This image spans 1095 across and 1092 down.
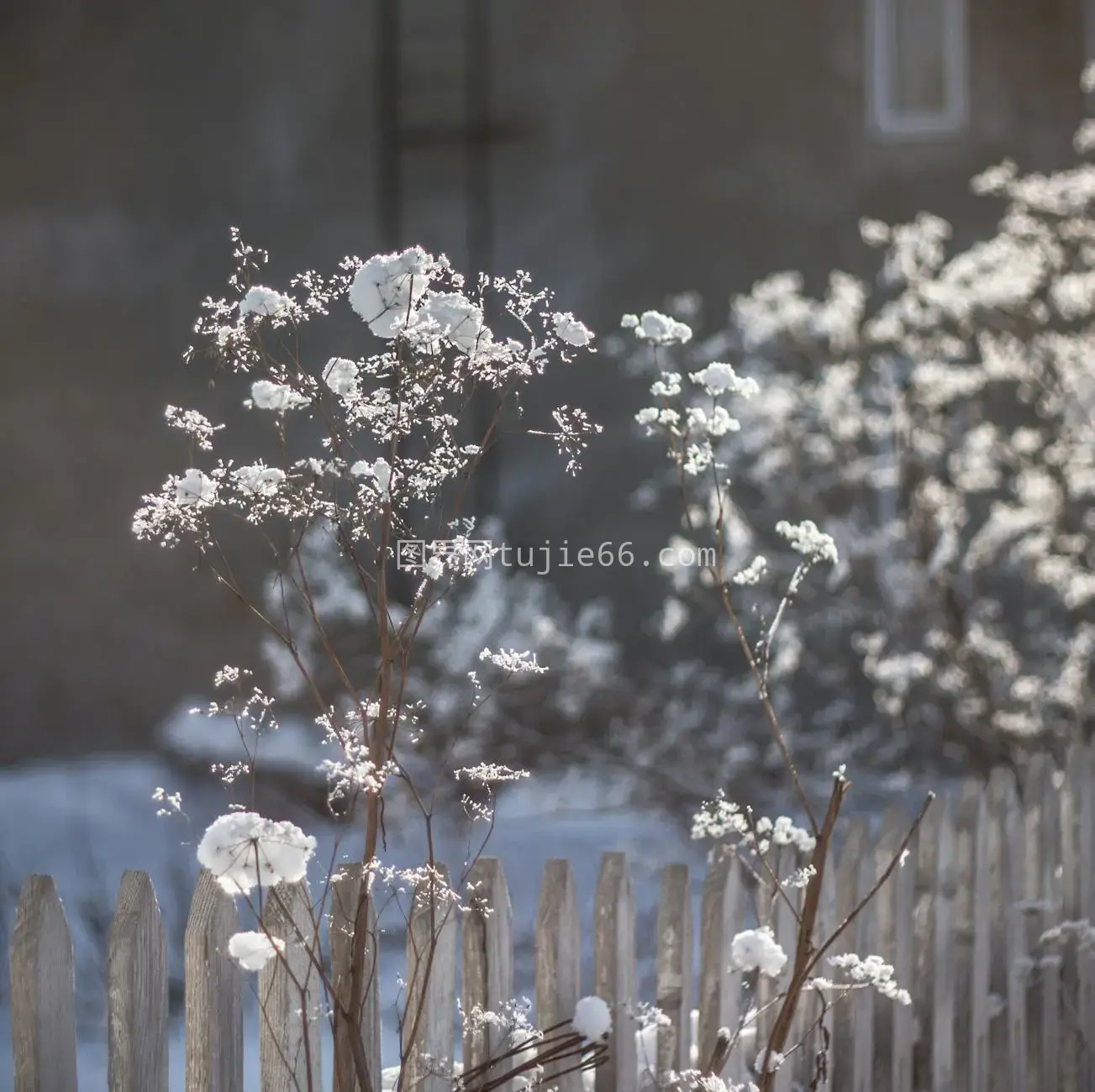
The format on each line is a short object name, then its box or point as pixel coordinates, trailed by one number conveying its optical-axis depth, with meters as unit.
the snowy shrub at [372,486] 5.22
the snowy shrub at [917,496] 10.54
